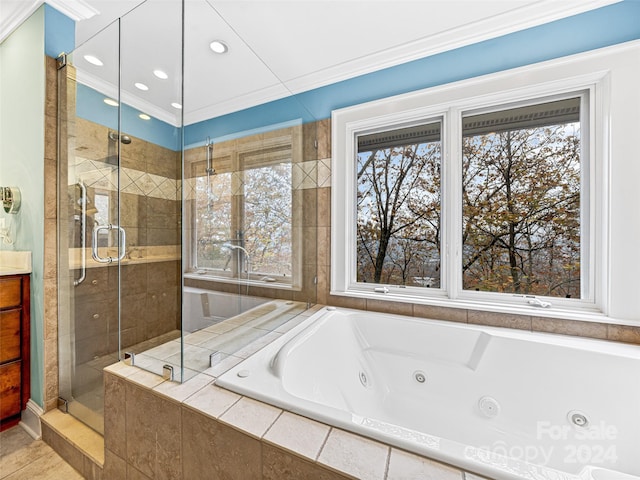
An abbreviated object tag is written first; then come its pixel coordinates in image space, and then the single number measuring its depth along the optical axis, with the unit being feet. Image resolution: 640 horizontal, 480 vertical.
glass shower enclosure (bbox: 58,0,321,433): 4.25
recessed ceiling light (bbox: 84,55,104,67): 5.00
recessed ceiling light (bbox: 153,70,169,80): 4.38
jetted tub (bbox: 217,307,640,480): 3.56
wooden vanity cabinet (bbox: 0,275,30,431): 4.85
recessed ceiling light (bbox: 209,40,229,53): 5.12
